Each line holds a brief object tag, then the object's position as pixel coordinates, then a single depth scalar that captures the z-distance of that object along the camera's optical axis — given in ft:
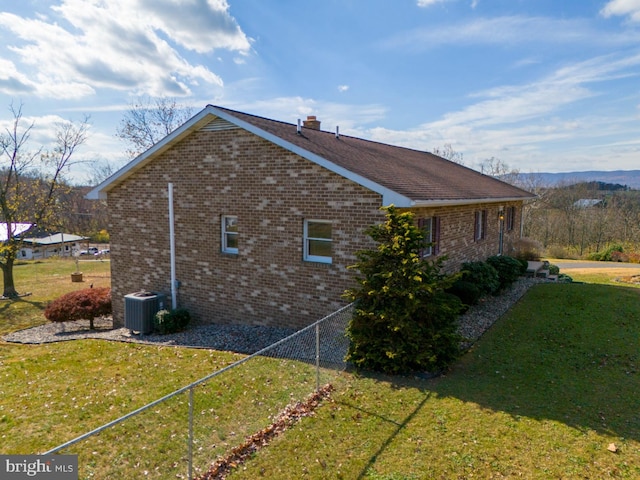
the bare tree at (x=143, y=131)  118.32
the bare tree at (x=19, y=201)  69.36
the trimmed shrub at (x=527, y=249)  69.89
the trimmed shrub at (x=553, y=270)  62.05
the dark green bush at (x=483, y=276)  42.68
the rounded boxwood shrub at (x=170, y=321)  38.32
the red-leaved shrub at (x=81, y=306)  42.47
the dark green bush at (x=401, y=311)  25.55
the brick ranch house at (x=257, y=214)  32.73
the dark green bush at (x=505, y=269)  49.08
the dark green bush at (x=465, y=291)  39.22
